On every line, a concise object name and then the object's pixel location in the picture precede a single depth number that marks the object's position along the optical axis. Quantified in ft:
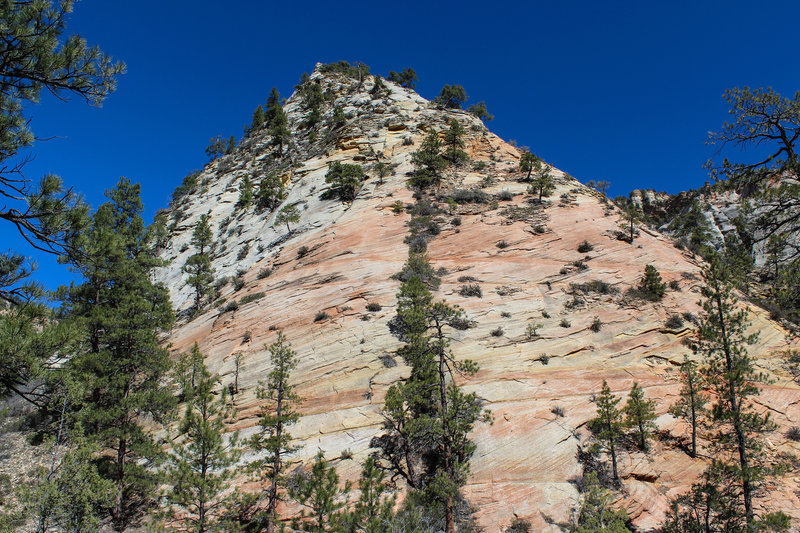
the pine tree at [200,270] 136.15
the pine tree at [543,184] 134.58
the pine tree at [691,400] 62.80
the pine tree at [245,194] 181.37
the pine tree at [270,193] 169.27
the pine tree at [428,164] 150.61
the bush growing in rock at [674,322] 82.53
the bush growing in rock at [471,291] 95.81
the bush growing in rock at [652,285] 88.43
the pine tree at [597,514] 46.01
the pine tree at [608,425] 61.11
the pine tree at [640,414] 62.54
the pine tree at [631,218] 108.06
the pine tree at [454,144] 166.50
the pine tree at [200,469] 53.06
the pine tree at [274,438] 58.70
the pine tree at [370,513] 43.45
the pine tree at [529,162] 147.54
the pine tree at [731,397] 52.47
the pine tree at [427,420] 59.62
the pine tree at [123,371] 64.90
